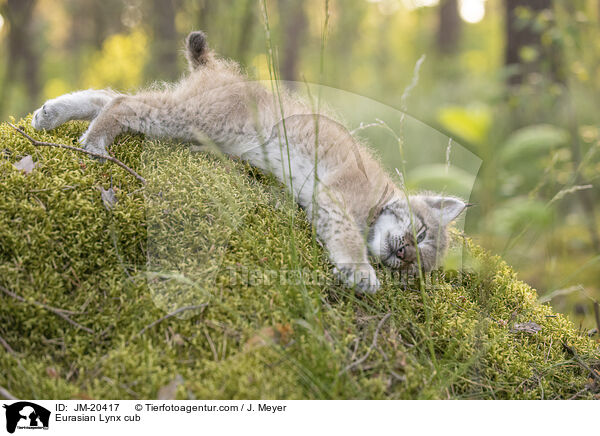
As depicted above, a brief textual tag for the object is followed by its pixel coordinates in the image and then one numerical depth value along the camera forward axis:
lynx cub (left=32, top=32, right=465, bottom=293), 2.68
